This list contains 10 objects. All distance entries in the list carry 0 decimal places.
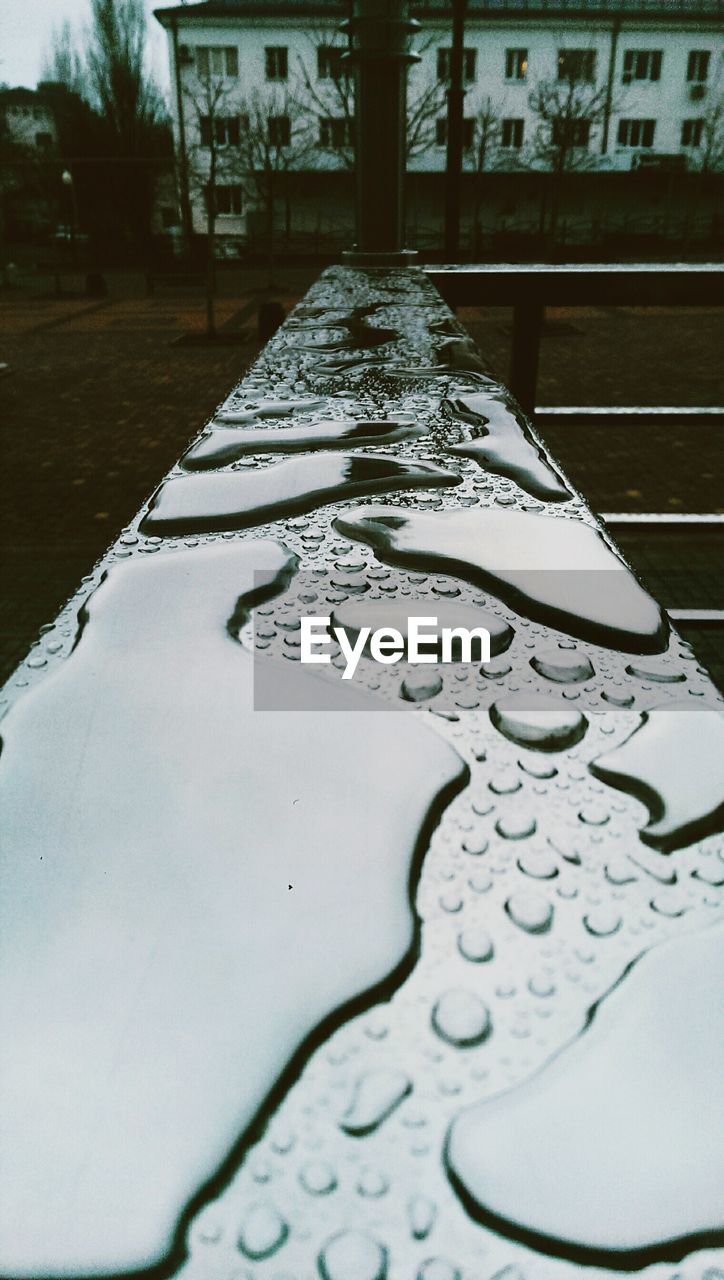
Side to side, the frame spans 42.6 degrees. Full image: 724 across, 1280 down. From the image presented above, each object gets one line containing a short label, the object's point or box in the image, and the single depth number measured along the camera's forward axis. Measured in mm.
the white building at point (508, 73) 35094
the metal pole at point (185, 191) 21531
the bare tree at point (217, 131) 33469
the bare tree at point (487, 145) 29250
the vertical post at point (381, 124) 4078
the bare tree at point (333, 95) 26609
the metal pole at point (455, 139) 7324
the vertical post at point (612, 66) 35088
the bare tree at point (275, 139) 27500
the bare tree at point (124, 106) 35938
